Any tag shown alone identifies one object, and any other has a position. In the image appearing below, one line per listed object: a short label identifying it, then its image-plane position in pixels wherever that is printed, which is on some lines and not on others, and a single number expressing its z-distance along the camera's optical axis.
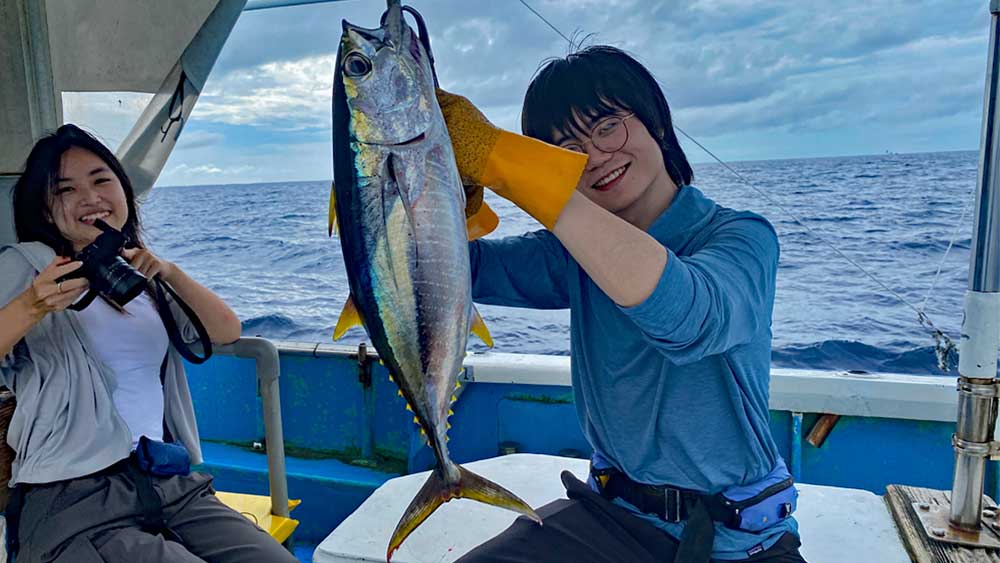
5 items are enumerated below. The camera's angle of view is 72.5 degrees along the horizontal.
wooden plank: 1.94
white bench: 1.99
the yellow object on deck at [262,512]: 2.59
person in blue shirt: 1.61
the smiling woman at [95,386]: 2.01
